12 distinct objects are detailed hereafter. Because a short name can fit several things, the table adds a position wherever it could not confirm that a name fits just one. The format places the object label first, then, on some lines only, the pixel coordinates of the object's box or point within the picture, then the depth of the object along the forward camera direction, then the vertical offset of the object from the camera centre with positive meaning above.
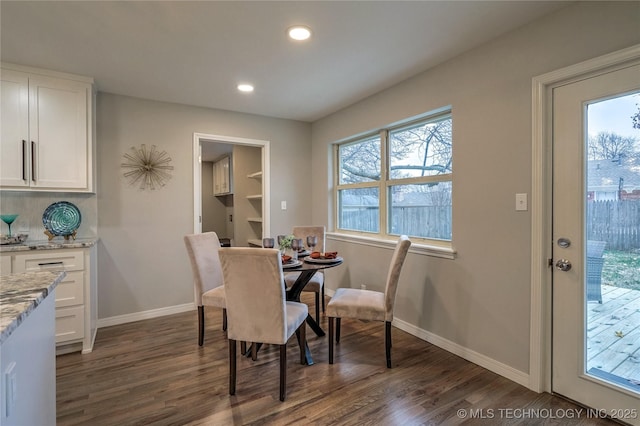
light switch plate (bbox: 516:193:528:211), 2.12 +0.06
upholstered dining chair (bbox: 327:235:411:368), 2.37 -0.73
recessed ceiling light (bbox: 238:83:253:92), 3.13 +1.25
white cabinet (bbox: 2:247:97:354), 2.54 -0.68
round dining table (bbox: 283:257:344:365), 2.37 -0.54
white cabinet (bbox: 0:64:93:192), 2.62 +0.69
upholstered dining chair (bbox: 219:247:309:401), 1.92 -0.56
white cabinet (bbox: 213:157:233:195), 6.48 +0.74
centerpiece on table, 2.74 -0.29
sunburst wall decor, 3.40 +0.49
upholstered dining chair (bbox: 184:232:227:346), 2.66 -0.56
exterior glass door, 1.72 -0.19
